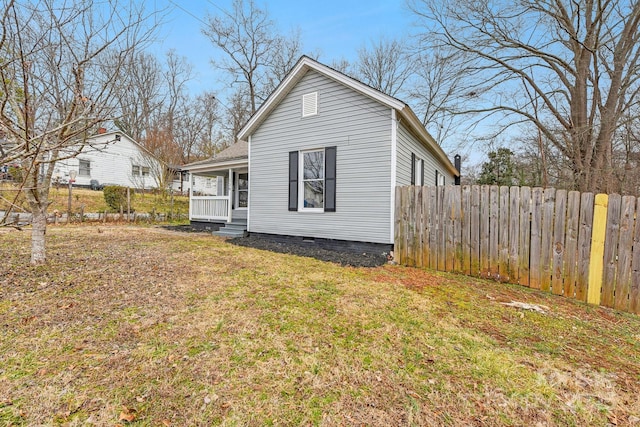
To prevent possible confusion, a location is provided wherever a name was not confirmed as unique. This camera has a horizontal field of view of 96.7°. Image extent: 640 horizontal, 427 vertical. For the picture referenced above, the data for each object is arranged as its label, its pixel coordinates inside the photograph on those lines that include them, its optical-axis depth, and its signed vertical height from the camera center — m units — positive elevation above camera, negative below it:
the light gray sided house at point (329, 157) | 6.73 +1.19
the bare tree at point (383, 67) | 20.76 +10.06
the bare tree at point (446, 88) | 9.87 +4.42
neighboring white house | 20.06 +2.06
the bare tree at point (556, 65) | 8.10 +4.56
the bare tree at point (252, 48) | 19.77 +11.06
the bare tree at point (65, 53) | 3.09 +1.73
